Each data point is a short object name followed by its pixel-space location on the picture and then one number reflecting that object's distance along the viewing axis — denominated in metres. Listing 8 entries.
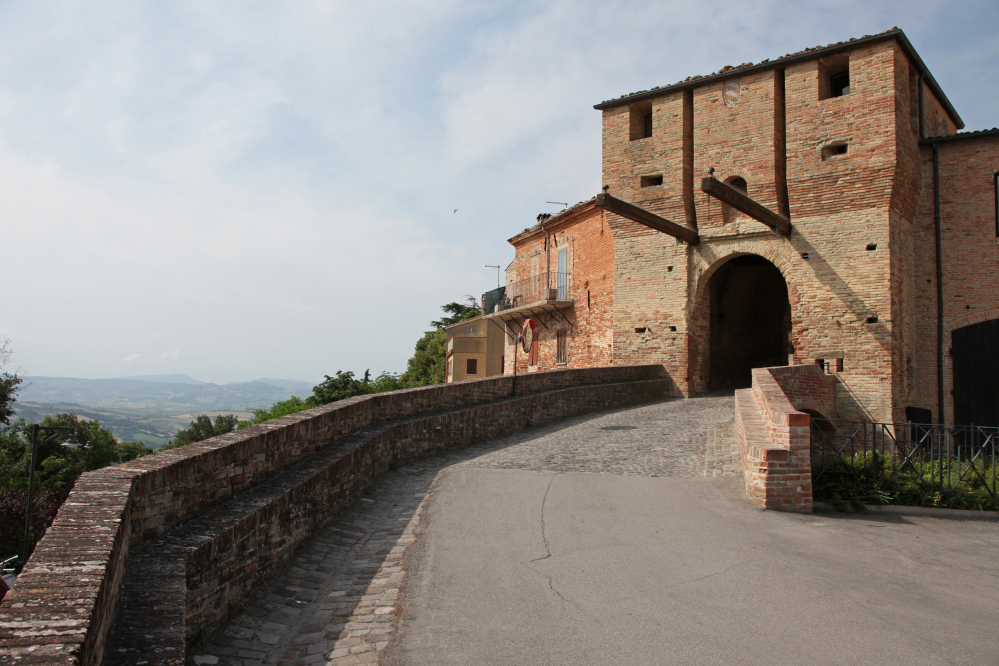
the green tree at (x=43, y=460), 27.47
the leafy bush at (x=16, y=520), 16.84
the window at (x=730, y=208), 18.09
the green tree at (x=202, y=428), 47.43
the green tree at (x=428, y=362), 49.28
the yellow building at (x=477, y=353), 36.59
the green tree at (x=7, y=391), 28.72
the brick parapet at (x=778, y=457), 7.41
